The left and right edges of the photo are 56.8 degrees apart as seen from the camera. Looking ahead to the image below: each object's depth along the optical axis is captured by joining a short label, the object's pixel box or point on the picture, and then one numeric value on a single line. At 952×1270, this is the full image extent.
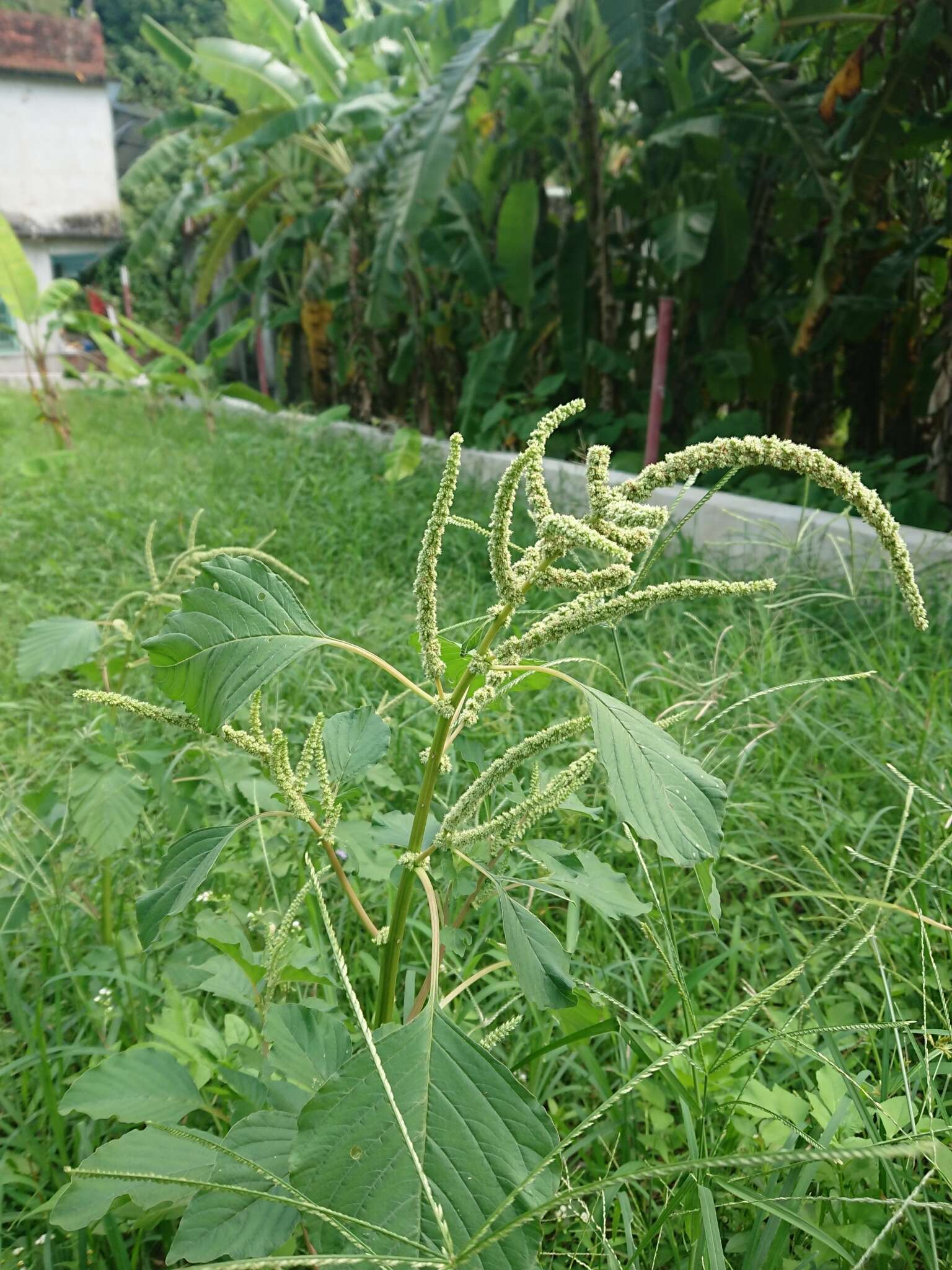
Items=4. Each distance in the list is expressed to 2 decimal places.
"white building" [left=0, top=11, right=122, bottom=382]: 13.91
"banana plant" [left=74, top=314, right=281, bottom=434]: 5.43
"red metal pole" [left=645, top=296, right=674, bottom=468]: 3.44
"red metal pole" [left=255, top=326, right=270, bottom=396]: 7.46
